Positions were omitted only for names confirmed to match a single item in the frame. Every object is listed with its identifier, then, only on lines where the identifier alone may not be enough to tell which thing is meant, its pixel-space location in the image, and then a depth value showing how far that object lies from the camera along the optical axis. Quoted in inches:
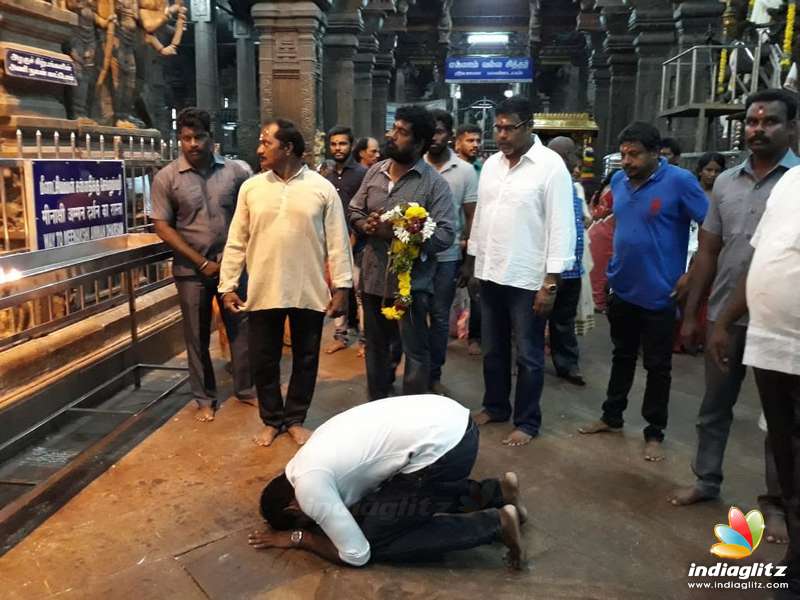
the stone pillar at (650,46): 401.7
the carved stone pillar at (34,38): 178.9
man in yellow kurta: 132.3
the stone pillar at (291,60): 318.3
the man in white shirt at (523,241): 132.3
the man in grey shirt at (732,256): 101.0
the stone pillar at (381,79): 615.1
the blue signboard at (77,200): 145.9
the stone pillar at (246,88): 614.7
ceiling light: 992.9
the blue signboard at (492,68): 914.7
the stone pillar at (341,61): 419.5
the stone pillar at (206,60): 645.3
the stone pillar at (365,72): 505.0
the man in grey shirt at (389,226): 134.4
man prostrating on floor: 90.4
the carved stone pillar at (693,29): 357.4
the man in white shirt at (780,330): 81.4
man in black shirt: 203.3
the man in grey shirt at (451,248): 164.7
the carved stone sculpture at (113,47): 226.1
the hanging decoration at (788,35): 250.2
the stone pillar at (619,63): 485.1
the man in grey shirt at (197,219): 147.6
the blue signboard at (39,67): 178.9
